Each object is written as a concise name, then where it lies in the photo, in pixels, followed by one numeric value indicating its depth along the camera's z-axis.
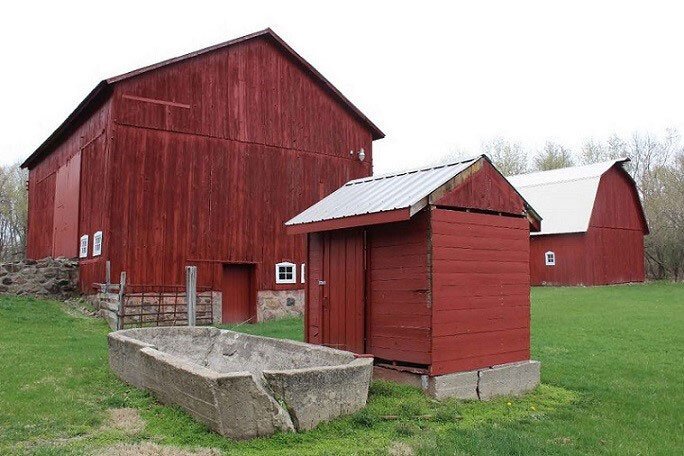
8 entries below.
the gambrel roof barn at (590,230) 32.50
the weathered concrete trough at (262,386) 6.35
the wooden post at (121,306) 15.76
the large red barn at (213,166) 18.27
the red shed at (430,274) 8.55
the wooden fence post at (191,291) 15.80
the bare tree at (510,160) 58.41
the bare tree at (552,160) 56.24
